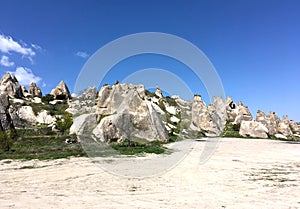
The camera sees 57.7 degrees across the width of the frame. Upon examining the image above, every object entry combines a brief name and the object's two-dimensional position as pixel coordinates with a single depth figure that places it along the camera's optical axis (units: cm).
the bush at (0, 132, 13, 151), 2328
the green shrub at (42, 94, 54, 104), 6698
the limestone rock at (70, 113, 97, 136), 3116
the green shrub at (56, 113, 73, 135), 3841
